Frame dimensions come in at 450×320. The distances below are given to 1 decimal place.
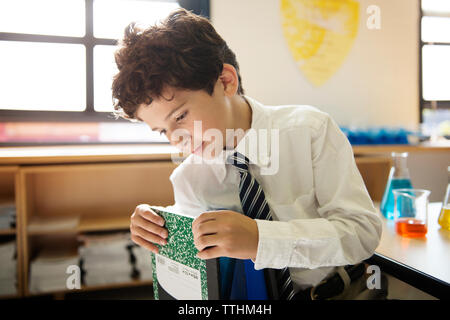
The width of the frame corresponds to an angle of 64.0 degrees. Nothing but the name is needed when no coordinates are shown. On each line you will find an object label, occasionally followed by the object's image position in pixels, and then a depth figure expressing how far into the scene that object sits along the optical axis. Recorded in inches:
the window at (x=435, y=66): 106.2
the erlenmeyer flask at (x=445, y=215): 41.3
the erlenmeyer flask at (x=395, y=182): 47.3
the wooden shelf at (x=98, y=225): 71.4
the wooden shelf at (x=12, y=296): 68.1
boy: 29.0
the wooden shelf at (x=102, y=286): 71.9
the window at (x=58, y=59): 83.8
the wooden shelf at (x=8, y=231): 67.5
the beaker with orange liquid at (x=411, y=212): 39.4
